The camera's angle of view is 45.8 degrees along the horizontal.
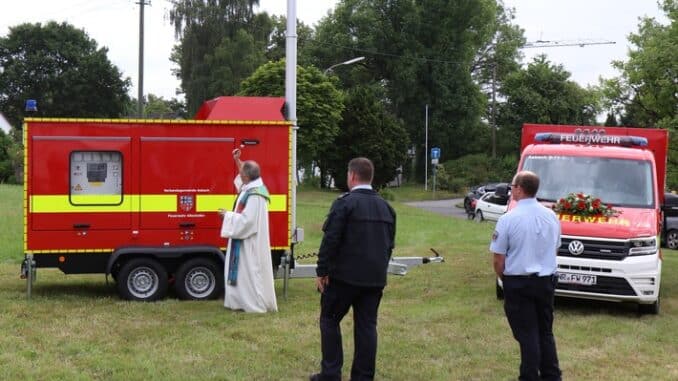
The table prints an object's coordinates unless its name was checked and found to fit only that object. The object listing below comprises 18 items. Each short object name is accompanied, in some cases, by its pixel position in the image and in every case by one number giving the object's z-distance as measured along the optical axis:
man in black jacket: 6.29
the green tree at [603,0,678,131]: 27.59
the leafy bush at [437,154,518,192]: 60.75
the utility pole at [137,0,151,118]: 34.31
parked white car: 32.31
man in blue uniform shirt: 6.50
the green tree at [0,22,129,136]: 60.44
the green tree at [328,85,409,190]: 49.03
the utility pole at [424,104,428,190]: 61.68
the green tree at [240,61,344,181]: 41.06
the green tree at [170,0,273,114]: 49.62
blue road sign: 52.74
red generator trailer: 10.20
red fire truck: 10.03
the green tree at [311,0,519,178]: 62.00
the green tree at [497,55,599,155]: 69.19
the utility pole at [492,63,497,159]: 62.84
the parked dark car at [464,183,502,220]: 36.56
